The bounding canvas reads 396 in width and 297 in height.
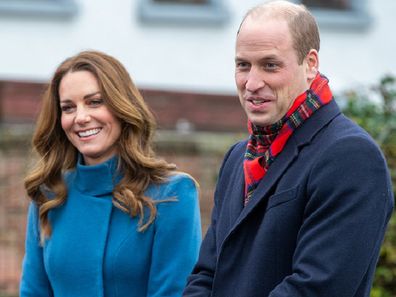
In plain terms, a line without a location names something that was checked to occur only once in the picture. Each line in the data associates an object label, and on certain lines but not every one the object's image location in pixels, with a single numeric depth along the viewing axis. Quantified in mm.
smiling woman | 8500
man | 6289
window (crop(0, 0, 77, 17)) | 18859
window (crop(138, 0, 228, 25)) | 19312
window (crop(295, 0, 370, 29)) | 20016
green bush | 11242
